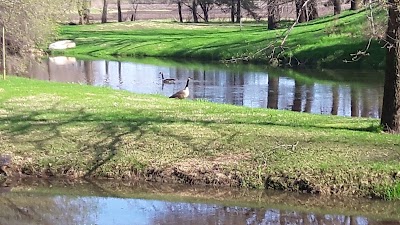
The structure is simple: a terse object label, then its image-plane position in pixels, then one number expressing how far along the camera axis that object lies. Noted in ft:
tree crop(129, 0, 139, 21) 295.23
